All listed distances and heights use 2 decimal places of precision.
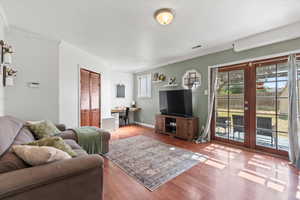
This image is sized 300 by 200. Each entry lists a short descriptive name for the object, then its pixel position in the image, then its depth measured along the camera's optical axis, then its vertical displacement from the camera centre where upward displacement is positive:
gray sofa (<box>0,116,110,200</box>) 0.98 -0.62
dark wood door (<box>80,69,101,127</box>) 4.05 +0.03
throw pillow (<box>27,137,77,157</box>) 1.40 -0.45
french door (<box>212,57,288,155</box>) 2.85 -0.17
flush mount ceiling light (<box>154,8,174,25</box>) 1.99 +1.22
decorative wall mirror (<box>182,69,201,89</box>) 4.14 +0.60
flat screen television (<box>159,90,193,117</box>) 4.04 -0.11
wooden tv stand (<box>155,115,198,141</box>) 3.90 -0.85
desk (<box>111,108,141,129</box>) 5.42 -0.58
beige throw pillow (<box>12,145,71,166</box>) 1.14 -0.46
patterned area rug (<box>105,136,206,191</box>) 2.11 -1.17
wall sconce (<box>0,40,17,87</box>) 2.24 +0.59
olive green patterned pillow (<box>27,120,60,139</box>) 2.27 -0.50
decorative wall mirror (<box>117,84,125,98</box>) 6.33 +0.37
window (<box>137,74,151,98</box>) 5.96 +0.59
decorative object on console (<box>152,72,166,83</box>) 5.18 +0.82
